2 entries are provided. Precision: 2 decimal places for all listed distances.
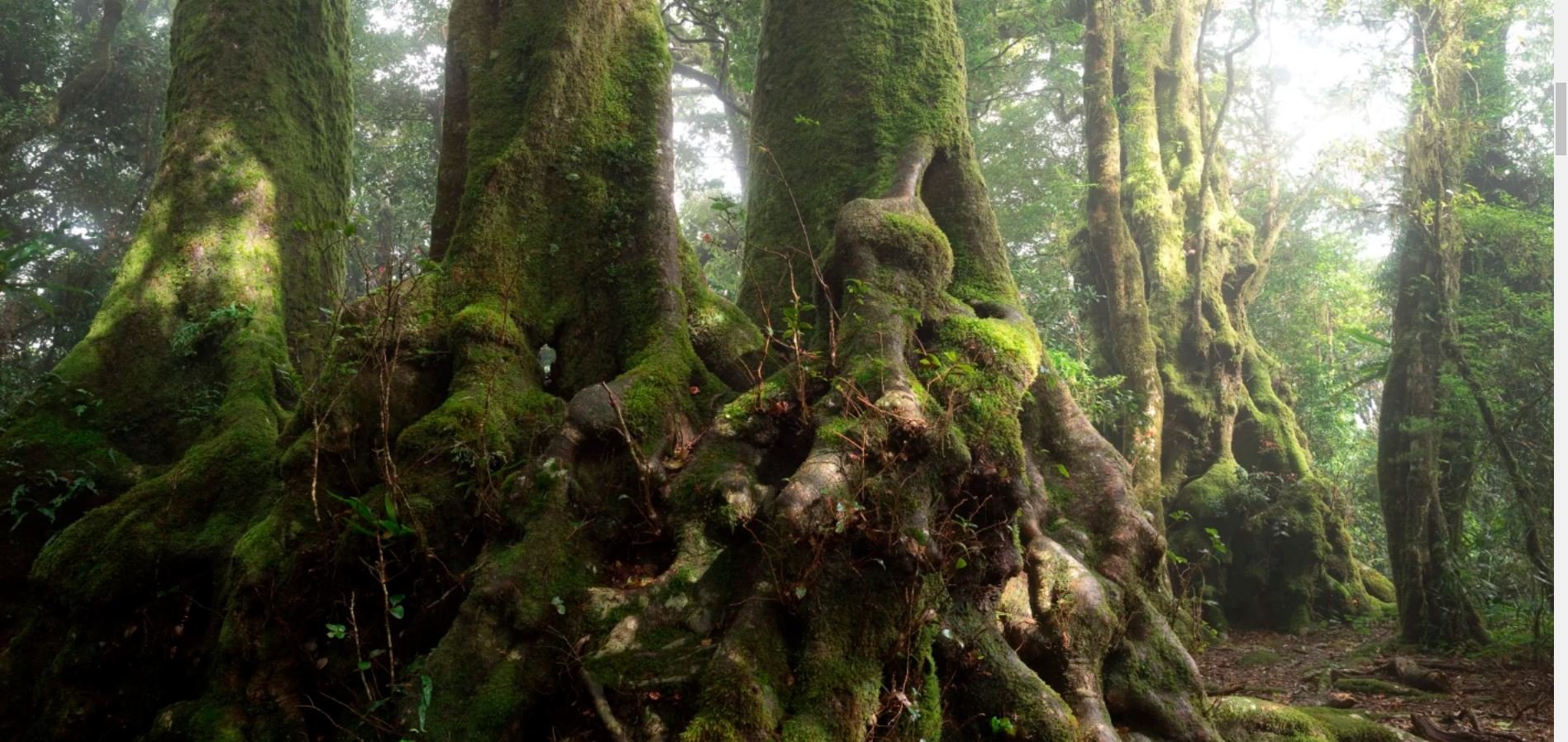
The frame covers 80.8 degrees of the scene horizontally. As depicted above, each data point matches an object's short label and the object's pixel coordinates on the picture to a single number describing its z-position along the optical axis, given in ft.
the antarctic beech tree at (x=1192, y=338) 39.27
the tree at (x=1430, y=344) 29.17
